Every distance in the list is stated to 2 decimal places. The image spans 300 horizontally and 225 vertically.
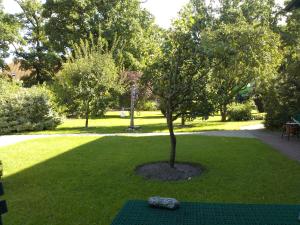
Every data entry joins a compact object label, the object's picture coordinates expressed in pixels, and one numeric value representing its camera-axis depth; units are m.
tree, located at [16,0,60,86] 36.56
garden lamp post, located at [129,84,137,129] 16.56
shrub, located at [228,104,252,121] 21.55
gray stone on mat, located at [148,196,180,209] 4.91
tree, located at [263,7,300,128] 13.67
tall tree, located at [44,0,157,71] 32.81
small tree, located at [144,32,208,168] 7.41
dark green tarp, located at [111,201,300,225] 4.40
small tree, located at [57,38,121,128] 17.22
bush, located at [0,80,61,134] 16.80
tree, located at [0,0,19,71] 33.62
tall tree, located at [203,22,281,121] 15.34
